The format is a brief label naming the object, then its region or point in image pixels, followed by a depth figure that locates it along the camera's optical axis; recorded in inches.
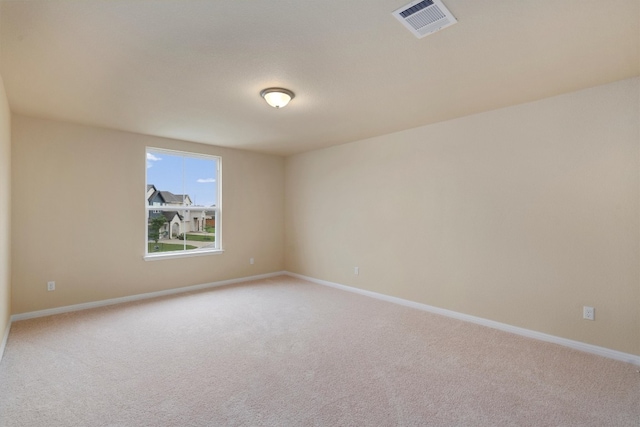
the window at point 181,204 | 183.3
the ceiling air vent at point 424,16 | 67.3
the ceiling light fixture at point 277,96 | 109.0
